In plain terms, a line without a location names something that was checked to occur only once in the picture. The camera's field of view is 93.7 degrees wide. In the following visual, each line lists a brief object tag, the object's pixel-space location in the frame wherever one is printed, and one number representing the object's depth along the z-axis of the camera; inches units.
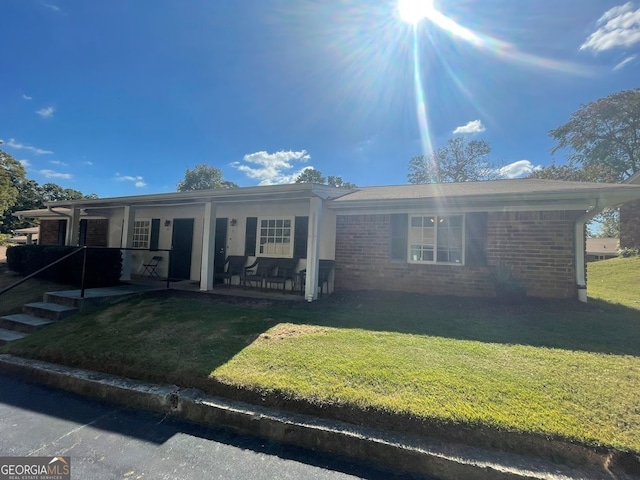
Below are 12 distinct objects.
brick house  259.6
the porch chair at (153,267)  432.5
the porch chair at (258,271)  350.0
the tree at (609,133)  900.0
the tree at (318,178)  1547.7
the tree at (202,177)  1528.1
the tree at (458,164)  1098.7
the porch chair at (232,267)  369.6
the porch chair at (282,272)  335.3
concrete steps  210.5
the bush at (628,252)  606.2
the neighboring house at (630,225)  613.9
